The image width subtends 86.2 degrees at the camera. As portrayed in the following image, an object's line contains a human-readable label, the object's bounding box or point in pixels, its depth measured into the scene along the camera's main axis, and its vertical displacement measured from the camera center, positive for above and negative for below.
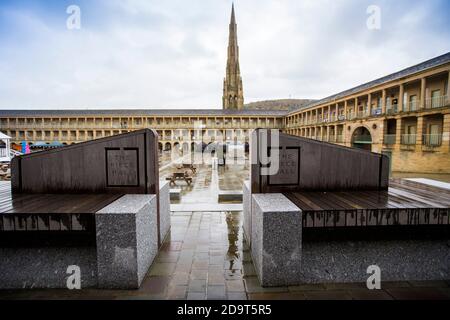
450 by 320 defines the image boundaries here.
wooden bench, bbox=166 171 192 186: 11.64 -1.91
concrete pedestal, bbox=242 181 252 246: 4.35 -1.42
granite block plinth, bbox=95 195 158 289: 3.05 -1.39
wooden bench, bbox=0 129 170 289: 3.06 -0.97
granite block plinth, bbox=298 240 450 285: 3.37 -1.70
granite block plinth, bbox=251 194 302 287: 3.11 -1.39
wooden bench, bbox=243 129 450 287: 3.13 -1.19
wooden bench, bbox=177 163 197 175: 15.14 -1.82
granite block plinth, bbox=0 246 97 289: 3.28 -1.74
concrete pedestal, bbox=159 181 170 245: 4.60 -1.47
